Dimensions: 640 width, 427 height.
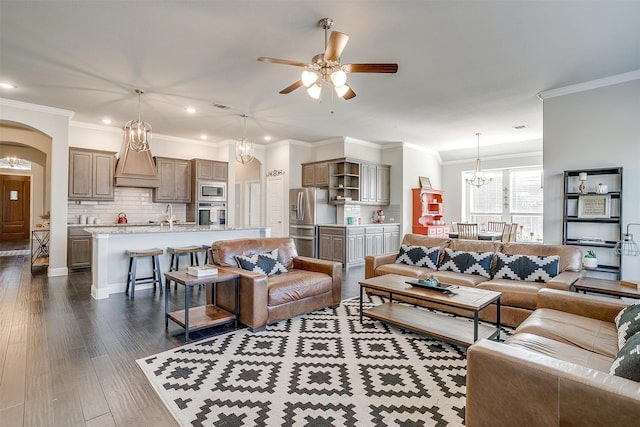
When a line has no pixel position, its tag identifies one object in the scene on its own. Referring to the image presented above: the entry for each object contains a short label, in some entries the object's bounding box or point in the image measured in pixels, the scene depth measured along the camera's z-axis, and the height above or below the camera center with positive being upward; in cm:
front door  1103 +9
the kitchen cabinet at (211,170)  767 +102
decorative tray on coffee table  306 -73
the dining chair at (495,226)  822 -34
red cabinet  838 -1
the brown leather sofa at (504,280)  325 -75
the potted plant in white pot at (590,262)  377 -57
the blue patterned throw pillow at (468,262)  399 -64
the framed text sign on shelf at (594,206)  416 +10
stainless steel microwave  772 +49
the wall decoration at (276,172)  831 +103
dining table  686 -49
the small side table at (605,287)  289 -71
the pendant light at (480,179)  811 +90
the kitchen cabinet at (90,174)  634 +73
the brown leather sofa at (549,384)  120 -77
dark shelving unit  411 -7
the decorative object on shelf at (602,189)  415 +32
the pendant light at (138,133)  460 +113
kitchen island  445 -55
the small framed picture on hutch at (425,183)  866 +82
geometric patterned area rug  192 -122
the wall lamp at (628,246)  399 -41
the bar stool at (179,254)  501 -71
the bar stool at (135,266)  448 -85
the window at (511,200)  812 +34
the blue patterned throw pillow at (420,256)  438 -61
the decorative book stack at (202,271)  315 -60
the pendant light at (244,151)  545 +104
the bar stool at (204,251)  537 -71
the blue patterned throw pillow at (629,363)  130 -63
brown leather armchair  320 -81
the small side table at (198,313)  302 -106
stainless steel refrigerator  748 -8
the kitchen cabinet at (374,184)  777 +71
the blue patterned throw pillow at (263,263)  363 -60
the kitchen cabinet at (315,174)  775 +93
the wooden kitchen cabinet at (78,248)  609 -74
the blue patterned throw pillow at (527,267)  359 -63
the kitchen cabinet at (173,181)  743 +72
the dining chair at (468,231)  684 -40
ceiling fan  282 +132
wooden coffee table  279 -108
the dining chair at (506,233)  683 -43
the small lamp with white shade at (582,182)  428 +43
